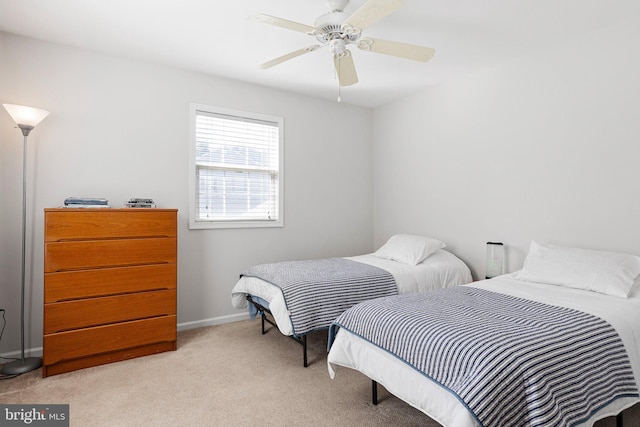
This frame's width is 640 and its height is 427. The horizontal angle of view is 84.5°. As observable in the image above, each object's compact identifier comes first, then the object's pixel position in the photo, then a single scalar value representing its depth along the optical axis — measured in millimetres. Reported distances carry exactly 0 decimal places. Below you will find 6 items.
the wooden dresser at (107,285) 2469
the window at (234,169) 3531
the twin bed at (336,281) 2539
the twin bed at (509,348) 1324
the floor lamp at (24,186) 2469
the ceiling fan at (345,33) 1901
